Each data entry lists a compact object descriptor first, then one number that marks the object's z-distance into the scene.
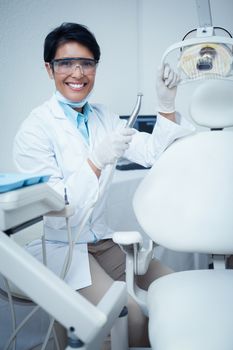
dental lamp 0.92
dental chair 0.88
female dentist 0.99
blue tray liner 0.56
